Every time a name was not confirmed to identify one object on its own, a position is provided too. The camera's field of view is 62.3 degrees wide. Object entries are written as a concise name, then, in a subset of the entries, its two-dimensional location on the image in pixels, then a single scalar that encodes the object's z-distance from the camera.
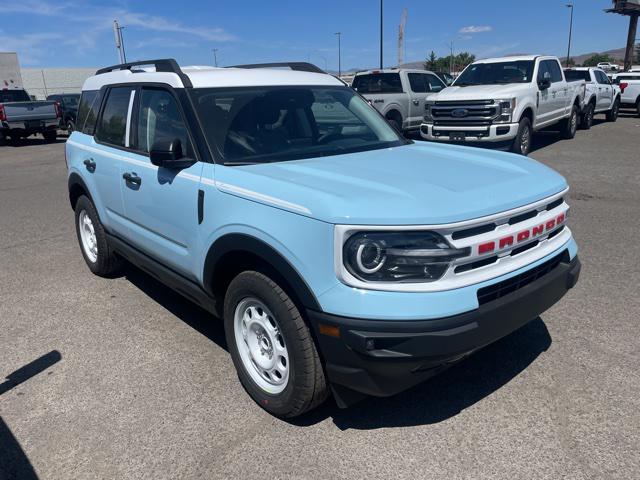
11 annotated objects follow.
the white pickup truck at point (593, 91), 16.39
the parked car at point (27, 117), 18.27
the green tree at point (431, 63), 88.71
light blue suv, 2.39
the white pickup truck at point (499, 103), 10.55
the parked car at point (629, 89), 21.00
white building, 52.53
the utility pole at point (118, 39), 23.44
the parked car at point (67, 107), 22.41
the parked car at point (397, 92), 13.40
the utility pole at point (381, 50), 39.65
